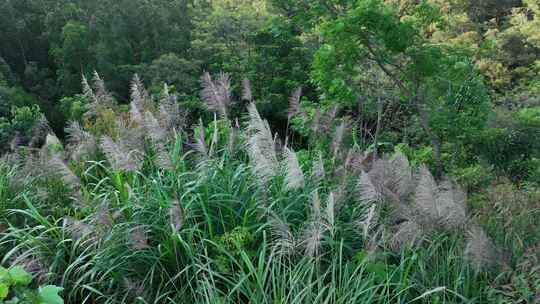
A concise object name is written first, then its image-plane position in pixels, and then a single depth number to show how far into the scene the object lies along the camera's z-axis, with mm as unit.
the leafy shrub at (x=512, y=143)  7125
